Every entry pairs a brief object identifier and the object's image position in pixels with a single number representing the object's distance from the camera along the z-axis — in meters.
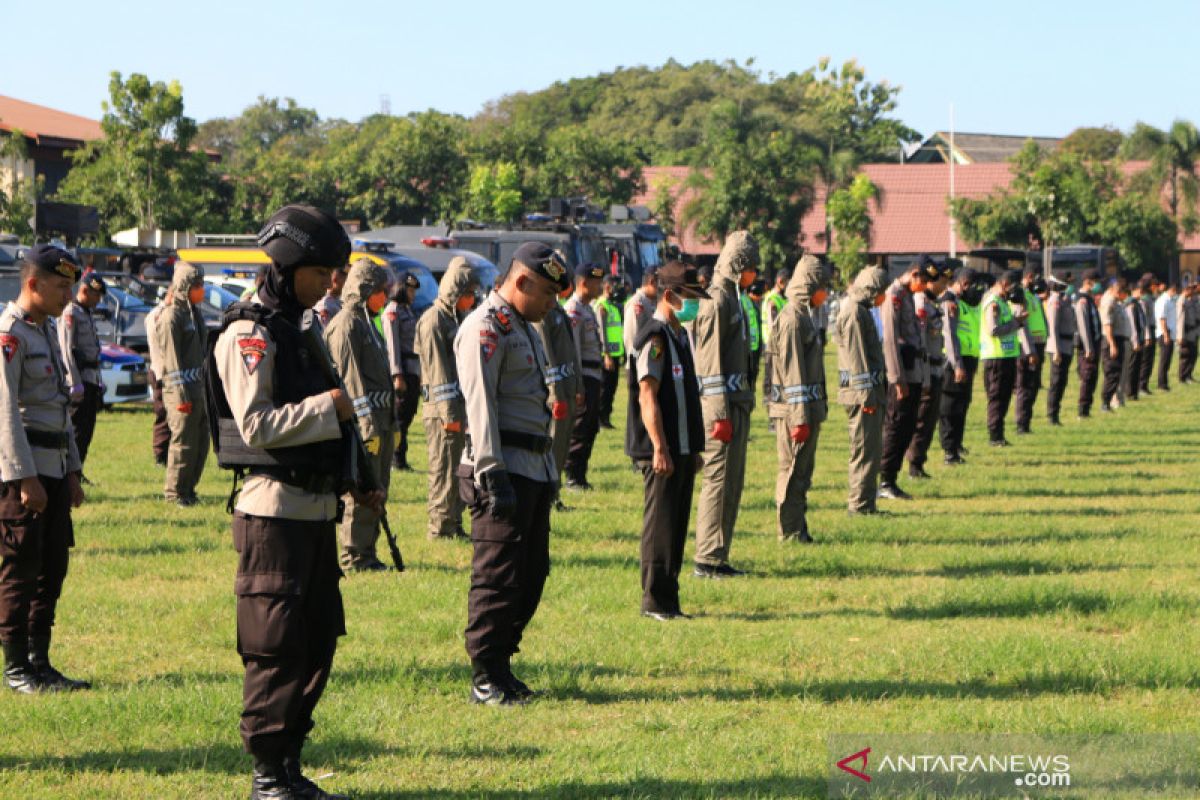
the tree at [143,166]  45.97
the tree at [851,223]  64.69
